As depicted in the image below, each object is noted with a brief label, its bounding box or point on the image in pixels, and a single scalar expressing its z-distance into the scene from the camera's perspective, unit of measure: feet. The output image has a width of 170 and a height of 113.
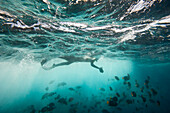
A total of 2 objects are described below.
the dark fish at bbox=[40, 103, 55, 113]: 31.89
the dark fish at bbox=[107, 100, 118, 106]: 26.85
